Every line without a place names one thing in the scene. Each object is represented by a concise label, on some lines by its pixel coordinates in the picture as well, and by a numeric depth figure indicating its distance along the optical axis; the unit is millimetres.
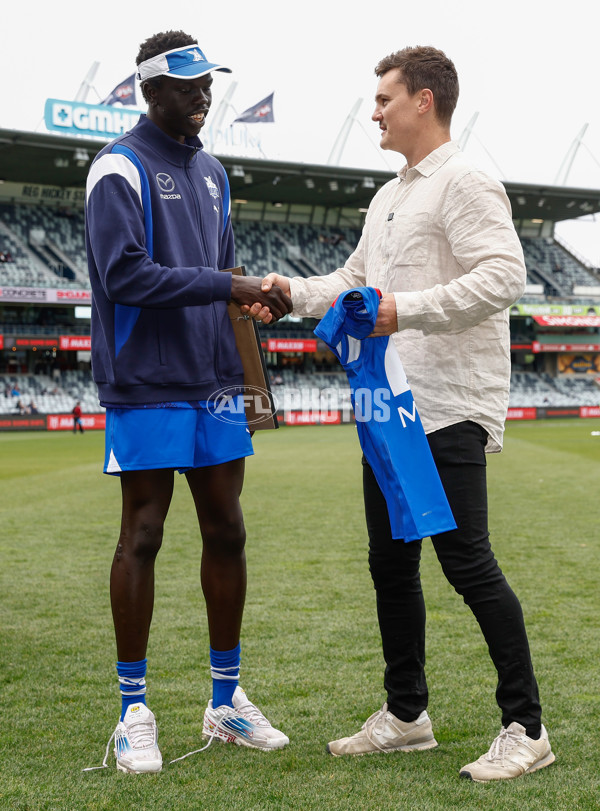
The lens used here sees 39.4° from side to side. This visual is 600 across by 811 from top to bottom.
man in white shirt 2416
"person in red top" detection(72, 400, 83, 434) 30000
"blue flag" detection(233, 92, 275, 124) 37000
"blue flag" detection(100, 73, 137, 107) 35031
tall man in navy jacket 2506
